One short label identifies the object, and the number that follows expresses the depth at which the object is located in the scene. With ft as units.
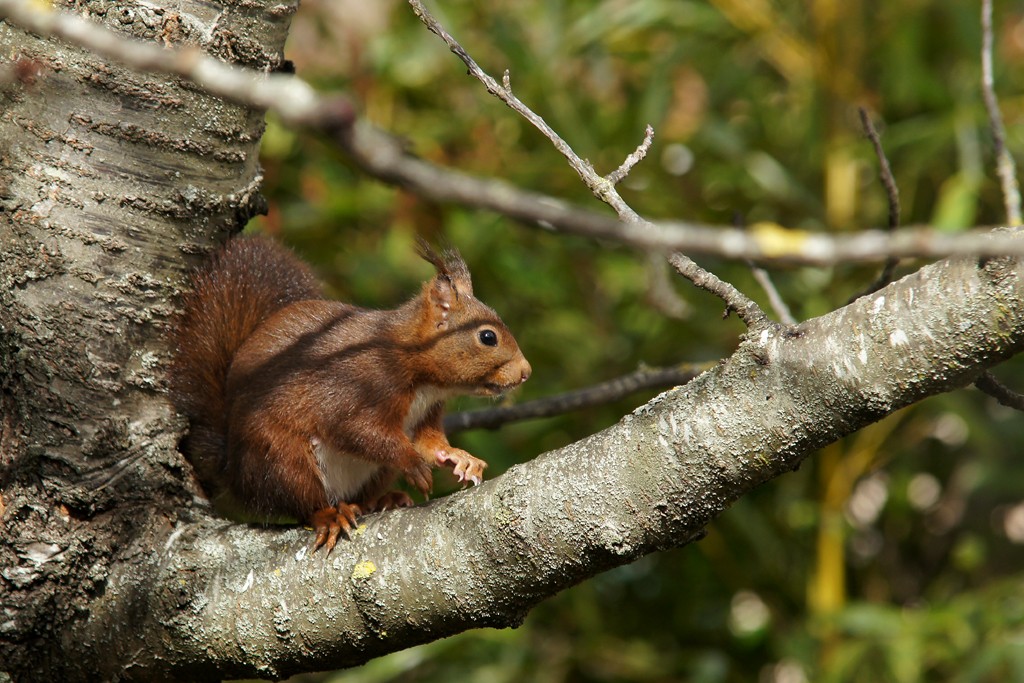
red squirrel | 19.76
